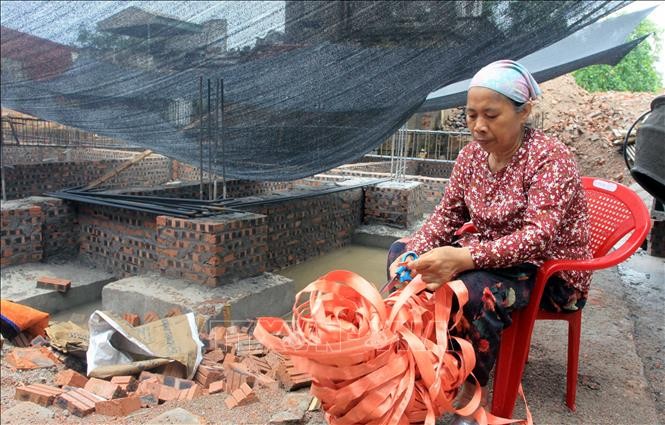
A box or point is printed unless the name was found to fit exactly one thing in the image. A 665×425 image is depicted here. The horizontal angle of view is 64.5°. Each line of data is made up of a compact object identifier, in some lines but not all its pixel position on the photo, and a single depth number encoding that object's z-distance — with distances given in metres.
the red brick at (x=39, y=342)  3.21
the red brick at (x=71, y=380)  2.57
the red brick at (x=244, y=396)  2.09
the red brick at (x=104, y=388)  2.33
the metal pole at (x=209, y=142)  4.17
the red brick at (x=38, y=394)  2.27
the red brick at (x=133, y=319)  3.42
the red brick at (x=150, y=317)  3.38
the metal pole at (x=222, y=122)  4.05
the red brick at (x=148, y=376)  2.55
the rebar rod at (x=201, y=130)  4.00
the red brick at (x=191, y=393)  2.34
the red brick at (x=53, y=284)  4.12
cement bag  2.67
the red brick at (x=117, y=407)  2.15
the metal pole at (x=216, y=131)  4.07
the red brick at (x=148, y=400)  2.29
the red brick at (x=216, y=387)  2.38
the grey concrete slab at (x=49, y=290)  4.01
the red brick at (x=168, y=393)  2.36
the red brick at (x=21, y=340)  3.30
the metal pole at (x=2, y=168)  4.74
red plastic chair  1.69
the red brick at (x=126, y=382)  2.45
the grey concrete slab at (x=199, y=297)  3.41
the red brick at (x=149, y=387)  2.39
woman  1.53
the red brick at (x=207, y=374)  2.62
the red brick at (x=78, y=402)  2.16
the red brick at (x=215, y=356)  2.86
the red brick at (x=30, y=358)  2.83
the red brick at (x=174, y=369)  2.71
